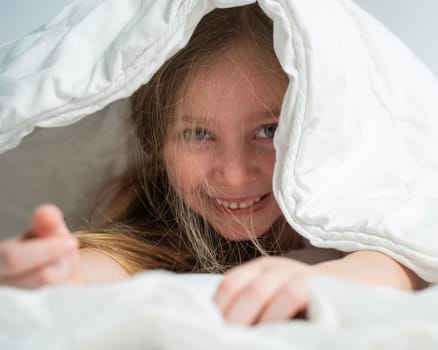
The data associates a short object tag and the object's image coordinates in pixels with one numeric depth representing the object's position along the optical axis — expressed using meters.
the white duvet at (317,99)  0.78
